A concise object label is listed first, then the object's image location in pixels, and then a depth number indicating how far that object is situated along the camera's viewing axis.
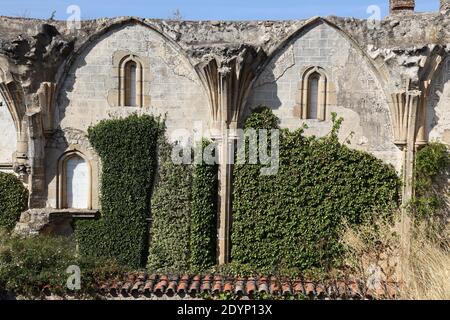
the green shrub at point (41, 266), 10.81
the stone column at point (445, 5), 12.62
